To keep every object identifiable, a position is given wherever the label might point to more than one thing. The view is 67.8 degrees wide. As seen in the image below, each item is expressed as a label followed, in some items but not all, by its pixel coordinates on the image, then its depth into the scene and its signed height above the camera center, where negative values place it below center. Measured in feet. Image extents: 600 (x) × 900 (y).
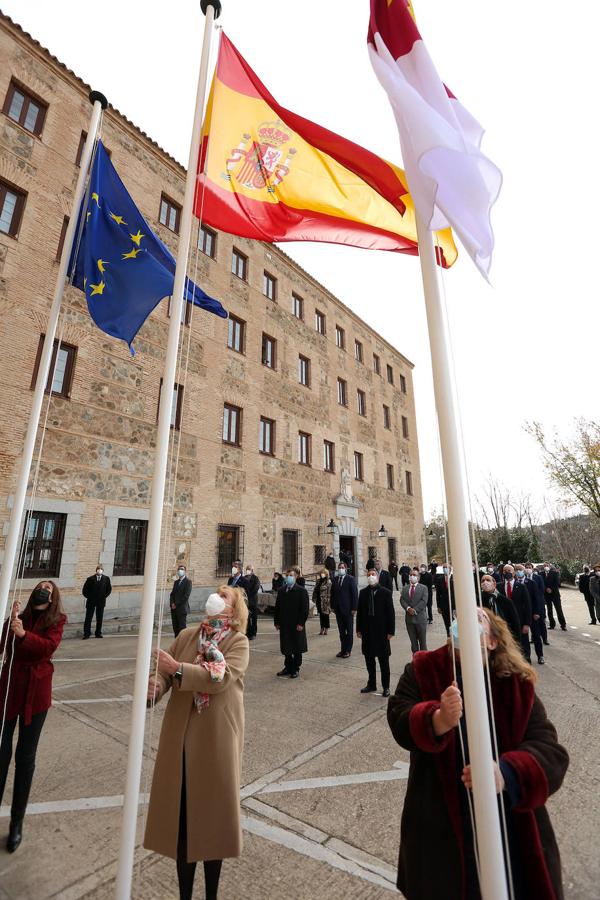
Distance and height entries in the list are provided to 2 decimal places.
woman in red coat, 11.29 -3.06
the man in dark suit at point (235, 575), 40.14 -0.39
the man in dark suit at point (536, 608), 31.37 -2.74
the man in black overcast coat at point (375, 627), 23.81 -3.03
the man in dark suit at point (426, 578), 51.57 -1.01
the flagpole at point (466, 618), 5.61 -0.67
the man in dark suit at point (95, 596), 38.34 -2.08
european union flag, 15.48 +10.48
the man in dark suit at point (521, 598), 30.04 -2.01
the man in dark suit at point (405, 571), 64.44 -0.20
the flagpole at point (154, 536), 7.89 +0.74
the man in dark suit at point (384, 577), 44.88 -0.72
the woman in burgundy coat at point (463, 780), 6.13 -2.94
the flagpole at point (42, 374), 12.16 +6.21
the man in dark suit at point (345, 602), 32.65 -2.42
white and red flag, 8.30 +7.35
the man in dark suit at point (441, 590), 46.25 -2.30
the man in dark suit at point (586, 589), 49.65 -2.43
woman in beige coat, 8.78 -3.83
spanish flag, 14.57 +12.63
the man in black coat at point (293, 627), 26.53 -3.33
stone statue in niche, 76.18 +14.07
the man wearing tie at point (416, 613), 30.42 -2.86
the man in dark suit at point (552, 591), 44.83 -2.19
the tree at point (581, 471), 89.35 +19.32
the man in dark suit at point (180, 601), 37.16 -2.44
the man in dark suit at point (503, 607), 27.04 -2.22
